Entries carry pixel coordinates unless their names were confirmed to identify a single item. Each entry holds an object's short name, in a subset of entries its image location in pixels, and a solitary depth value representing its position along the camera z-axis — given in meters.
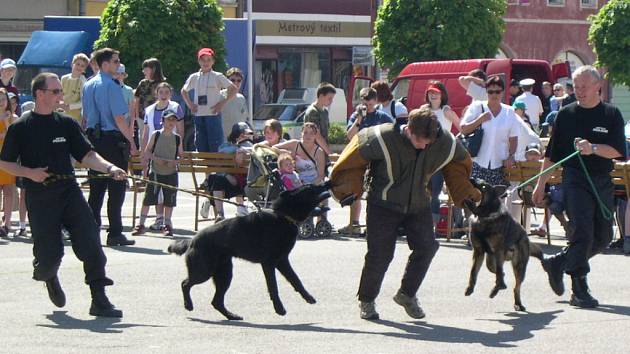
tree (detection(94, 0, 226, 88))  32.16
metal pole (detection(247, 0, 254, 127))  33.75
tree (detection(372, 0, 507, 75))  42.56
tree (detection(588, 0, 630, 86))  42.16
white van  38.00
